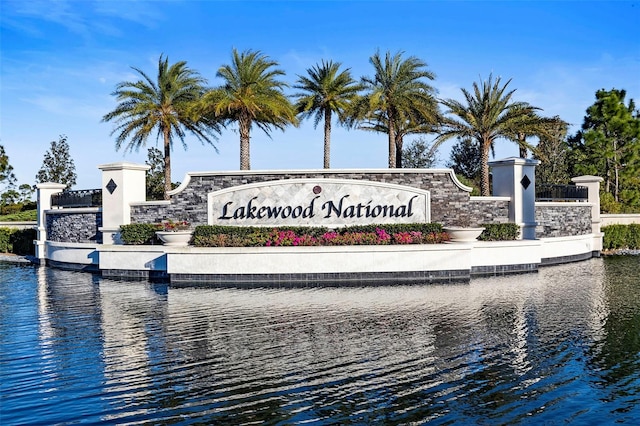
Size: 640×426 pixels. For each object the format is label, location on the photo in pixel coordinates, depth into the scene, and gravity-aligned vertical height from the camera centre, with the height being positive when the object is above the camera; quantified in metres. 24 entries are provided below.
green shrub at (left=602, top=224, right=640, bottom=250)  27.11 -0.92
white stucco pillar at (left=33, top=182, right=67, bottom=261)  25.36 +0.95
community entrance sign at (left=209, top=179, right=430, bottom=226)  20.84 +0.71
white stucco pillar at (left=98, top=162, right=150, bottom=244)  22.22 +1.13
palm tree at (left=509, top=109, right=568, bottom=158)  27.98 +4.95
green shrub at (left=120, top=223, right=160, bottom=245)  21.38 -0.34
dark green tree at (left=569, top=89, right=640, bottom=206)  35.91 +4.80
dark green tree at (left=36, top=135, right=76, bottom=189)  52.34 +5.68
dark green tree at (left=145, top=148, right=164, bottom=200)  39.69 +3.57
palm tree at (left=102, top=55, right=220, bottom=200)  29.22 +6.47
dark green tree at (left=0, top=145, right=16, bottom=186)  51.44 +5.58
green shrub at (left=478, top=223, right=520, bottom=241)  20.36 -0.45
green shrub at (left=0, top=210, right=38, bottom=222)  38.09 +0.63
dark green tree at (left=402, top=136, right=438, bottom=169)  50.19 +6.05
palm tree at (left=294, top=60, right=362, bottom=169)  30.77 +7.28
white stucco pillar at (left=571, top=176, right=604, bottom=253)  25.39 +0.69
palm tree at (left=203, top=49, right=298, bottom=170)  27.22 +6.34
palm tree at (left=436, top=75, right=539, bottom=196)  28.80 +5.38
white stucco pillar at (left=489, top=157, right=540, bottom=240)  21.88 +1.23
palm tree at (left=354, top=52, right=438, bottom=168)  29.11 +6.76
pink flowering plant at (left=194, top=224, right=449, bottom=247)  19.12 -0.48
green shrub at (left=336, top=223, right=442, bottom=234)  19.72 -0.23
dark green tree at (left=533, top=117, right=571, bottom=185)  43.69 +4.47
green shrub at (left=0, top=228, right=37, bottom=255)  29.88 -0.78
